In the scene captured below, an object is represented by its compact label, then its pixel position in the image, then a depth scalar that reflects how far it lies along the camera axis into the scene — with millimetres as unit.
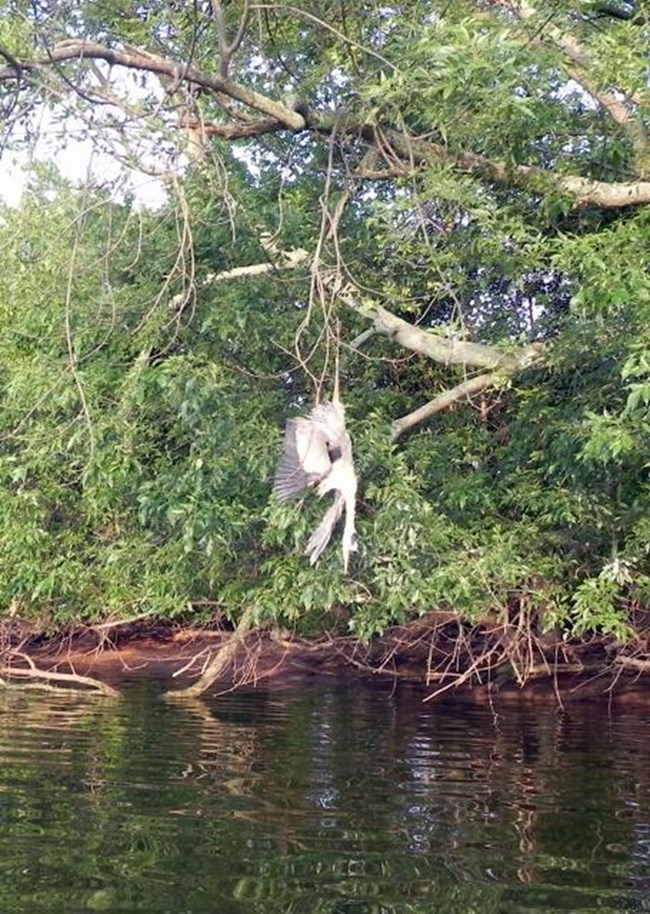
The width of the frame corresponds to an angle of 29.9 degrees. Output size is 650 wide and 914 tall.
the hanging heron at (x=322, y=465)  6203
